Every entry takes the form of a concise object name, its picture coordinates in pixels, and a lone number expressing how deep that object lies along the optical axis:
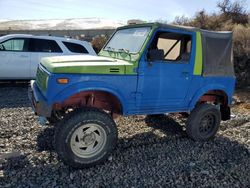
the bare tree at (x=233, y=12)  12.00
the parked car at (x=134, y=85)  2.84
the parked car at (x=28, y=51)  6.54
